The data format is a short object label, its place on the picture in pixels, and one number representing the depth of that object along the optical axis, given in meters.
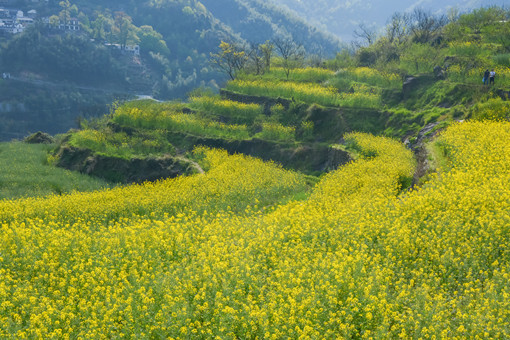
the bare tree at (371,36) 49.91
